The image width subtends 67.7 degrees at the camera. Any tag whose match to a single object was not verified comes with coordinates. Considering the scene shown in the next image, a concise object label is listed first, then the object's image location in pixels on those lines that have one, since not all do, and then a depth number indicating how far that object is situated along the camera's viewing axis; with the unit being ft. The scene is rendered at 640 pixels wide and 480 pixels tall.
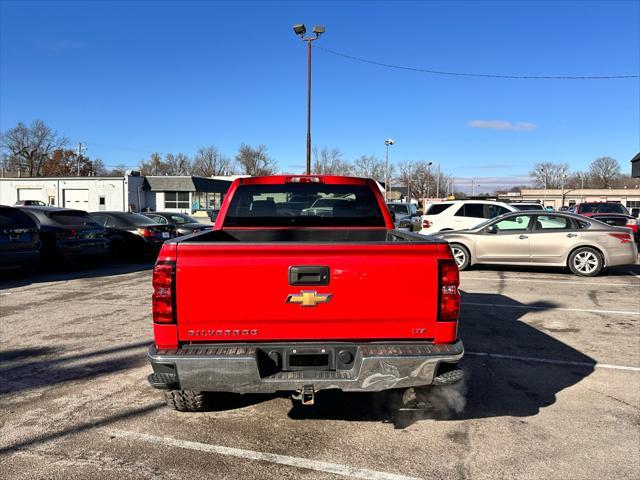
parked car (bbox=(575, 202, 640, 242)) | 56.44
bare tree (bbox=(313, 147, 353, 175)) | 202.39
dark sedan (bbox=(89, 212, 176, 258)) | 45.19
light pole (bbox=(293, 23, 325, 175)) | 70.79
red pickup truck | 9.78
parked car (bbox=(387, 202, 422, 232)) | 83.30
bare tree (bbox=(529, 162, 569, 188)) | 424.95
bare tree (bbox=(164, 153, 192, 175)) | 347.56
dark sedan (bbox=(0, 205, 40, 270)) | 31.17
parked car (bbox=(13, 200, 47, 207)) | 88.31
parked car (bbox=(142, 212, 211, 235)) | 51.60
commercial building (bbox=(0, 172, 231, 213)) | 142.61
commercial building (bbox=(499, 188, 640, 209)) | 325.68
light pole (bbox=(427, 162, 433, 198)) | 327.47
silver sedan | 35.58
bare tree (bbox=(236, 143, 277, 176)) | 306.76
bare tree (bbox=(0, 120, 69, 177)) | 265.95
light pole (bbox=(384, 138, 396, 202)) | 158.71
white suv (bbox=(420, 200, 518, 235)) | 52.08
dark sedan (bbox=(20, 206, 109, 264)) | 36.86
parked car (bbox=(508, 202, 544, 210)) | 64.05
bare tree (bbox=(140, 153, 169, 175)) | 351.67
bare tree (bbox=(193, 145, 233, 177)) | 339.57
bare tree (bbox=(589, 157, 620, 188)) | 415.64
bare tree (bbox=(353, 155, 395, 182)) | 261.65
